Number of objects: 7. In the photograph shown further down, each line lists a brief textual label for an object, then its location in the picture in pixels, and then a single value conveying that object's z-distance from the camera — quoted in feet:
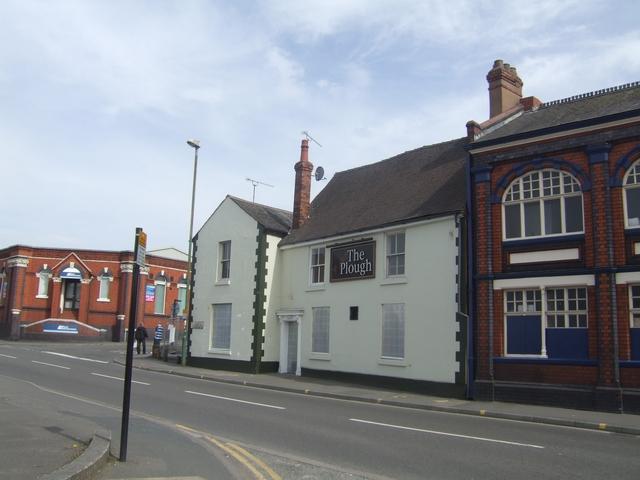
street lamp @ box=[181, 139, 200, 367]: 88.12
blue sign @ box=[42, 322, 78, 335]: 141.08
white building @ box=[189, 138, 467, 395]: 61.82
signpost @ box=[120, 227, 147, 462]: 25.82
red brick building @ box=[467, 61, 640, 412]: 49.55
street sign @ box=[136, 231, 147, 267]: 27.17
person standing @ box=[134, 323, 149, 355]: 103.68
